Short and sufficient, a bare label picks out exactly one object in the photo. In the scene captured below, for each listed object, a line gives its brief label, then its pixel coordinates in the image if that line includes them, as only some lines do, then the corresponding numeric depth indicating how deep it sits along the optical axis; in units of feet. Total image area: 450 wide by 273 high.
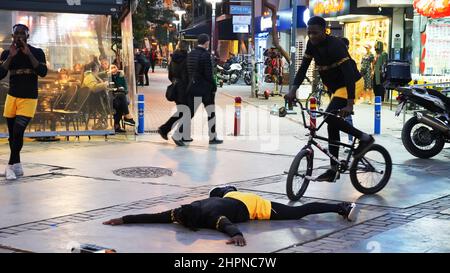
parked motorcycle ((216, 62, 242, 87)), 110.01
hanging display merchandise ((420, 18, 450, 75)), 60.70
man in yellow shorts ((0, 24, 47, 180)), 27.99
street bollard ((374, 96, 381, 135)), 43.62
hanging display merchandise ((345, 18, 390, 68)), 73.10
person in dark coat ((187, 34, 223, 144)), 38.75
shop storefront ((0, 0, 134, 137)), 39.81
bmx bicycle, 24.47
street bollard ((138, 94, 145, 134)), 43.11
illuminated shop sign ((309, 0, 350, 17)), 72.59
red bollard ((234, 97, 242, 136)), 43.25
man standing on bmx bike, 24.79
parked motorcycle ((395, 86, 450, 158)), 34.07
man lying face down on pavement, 19.63
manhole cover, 29.37
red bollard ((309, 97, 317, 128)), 25.16
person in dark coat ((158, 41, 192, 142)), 39.52
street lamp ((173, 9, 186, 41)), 173.49
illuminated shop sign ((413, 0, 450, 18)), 55.16
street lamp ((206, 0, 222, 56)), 110.54
